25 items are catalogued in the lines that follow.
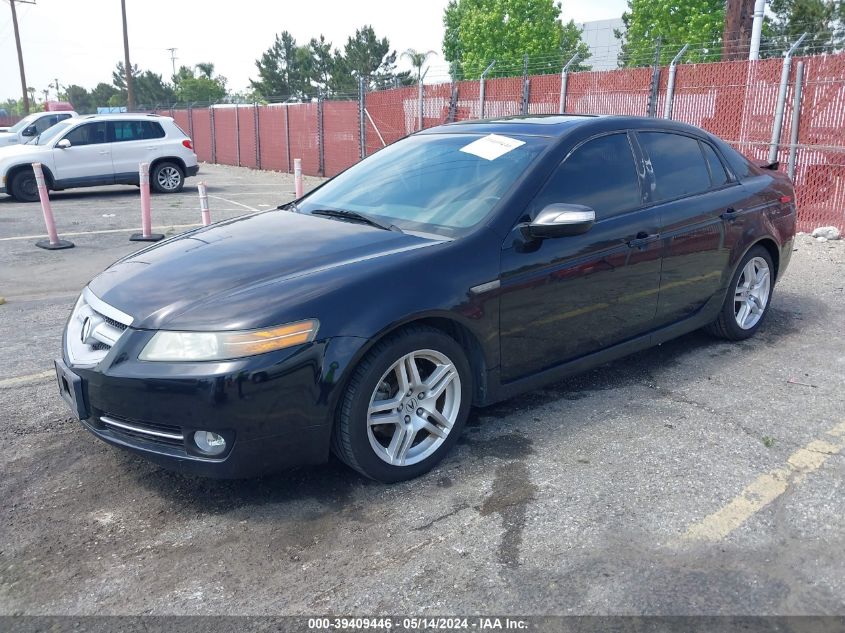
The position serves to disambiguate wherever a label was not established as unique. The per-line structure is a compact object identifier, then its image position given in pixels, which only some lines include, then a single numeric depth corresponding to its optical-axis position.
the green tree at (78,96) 114.75
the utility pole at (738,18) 17.05
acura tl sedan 2.91
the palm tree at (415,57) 46.22
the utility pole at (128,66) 40.18
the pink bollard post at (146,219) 9.83
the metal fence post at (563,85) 13.30
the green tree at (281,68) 79.88
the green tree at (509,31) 53.62
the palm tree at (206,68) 112.51
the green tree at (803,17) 37.25
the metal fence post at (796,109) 9.82
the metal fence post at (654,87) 11.77
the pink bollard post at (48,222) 9.54
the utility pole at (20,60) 49.03
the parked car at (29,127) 18.59
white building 70.31
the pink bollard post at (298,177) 10.70
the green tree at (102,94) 107.88
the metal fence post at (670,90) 11.54
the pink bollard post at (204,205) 8.87
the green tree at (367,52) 70.75
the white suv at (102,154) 14.79
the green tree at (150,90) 90.00
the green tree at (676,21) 40.34
